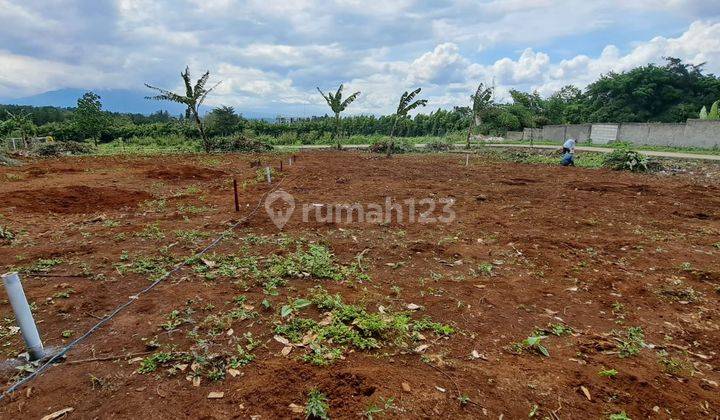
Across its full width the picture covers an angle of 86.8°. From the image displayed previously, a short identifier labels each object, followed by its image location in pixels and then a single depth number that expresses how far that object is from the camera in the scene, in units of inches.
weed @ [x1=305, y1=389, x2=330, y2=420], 99.3
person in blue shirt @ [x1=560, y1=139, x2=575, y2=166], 672.4
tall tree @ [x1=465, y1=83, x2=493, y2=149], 1020.4
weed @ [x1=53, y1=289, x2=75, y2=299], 162.9
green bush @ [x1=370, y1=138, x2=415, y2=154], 1075.3
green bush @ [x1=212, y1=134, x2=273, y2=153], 1008.1
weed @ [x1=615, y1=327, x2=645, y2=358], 132.2
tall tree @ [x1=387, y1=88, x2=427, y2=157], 904.3
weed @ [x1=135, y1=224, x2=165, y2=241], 247.9
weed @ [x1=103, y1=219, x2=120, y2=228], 275.1
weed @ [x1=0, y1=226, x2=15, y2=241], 241.0
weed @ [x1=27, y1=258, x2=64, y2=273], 192.2
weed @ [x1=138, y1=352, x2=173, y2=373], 117.6
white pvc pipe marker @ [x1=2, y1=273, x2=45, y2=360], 114.4
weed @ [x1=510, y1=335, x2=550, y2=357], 131.3
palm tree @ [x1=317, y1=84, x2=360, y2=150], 1063.0
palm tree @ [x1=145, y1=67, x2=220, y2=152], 833.5
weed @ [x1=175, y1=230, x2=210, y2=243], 243.4
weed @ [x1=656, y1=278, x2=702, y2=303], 173.3
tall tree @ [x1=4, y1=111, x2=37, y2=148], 952.5
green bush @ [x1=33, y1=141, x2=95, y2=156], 868.6
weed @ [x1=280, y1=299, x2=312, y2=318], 150.9
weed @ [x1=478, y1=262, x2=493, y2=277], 200.7
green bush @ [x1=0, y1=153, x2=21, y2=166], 649.4
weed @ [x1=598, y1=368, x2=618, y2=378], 118.0
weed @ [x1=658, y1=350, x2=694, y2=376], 122.0
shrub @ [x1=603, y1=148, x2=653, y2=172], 605.3
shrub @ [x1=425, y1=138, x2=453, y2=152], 1157.6
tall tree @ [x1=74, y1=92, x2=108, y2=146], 1206.3
